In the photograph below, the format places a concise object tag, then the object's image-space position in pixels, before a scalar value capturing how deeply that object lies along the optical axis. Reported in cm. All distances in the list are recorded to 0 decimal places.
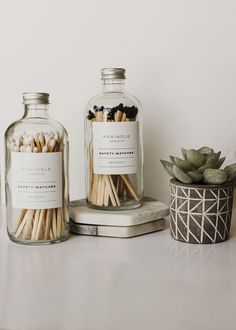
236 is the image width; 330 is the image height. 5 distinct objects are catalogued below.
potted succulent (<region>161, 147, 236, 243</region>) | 76
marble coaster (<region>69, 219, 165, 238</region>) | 83
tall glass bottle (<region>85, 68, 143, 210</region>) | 85
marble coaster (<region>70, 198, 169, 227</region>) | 82
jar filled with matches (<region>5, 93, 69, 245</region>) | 78
